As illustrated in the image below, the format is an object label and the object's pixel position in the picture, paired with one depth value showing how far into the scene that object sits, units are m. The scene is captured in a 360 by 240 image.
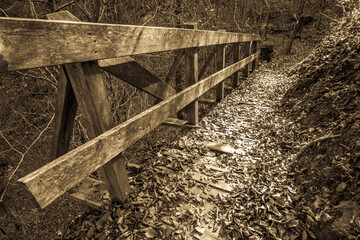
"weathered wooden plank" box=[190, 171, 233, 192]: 2.73
